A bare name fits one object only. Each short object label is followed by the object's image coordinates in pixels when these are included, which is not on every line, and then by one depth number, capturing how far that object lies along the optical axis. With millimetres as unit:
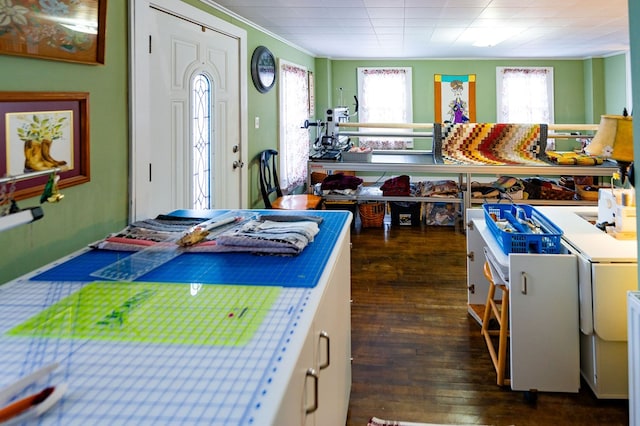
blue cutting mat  1309
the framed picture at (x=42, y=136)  1438
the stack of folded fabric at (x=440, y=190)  5484
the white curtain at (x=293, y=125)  5641
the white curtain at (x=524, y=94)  7645
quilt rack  5449
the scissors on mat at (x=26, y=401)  698
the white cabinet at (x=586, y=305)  2016
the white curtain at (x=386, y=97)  7809
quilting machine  5461
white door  2707
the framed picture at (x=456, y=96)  7711
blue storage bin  2225
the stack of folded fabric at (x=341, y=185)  5605
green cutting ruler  975
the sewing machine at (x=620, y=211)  2270
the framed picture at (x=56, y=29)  1413
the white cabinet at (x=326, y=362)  938
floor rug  2014
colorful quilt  5434
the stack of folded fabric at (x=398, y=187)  5484
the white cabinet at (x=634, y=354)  1574
